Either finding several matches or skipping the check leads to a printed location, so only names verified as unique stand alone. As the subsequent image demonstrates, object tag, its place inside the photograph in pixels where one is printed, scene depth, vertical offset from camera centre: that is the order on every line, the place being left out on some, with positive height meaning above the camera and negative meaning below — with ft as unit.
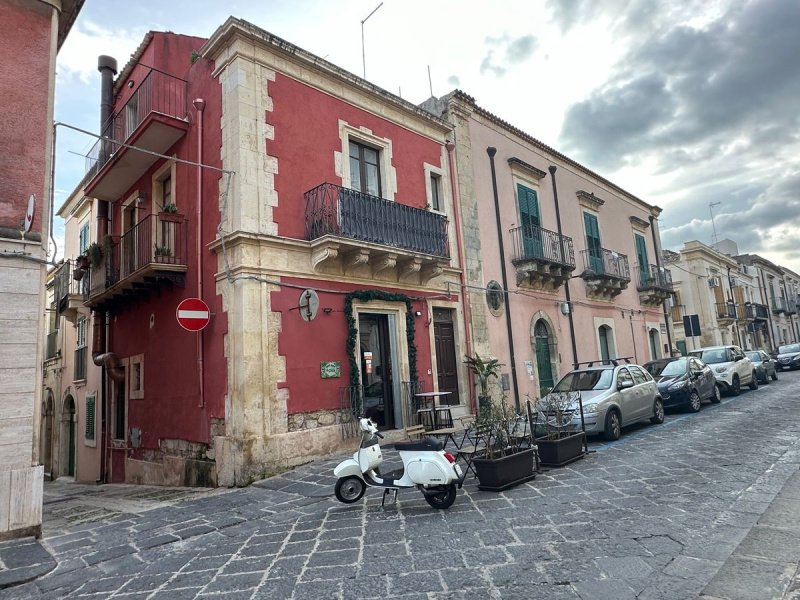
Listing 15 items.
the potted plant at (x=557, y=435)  23.49 -3.36
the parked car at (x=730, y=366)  51.37 -1.57
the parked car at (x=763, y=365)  60.95 -1.95
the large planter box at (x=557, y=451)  23.41 -3.91
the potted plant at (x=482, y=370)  39.60 -0.13
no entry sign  27.09 +3.90
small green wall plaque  30.13 +0.60
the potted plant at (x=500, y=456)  19.67 -3.40
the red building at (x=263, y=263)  28.30 +7.37
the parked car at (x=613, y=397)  30.42 -2.34
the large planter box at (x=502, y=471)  19.60 -3.90
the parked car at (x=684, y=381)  41.34 -2.20
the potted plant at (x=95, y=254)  40.20 +10.87
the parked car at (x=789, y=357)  84.53 -1.69
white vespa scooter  17.78 -3.40
